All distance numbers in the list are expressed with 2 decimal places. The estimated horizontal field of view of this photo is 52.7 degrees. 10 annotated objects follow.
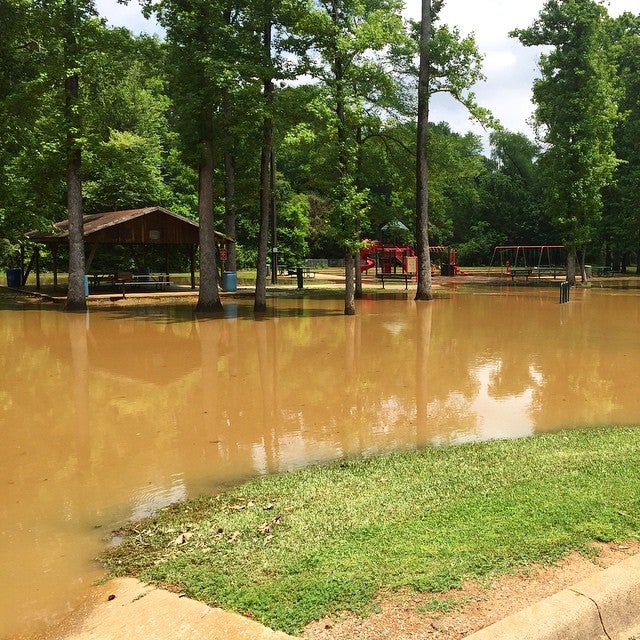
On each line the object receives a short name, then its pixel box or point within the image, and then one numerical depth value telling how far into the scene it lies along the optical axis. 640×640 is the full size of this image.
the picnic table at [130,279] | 27.98
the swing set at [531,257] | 55.23
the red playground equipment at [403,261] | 37.06
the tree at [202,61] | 18.70
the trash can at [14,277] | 32.56
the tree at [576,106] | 30.42
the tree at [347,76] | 19.00
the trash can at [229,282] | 29.27
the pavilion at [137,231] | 26.05
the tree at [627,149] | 37.00
